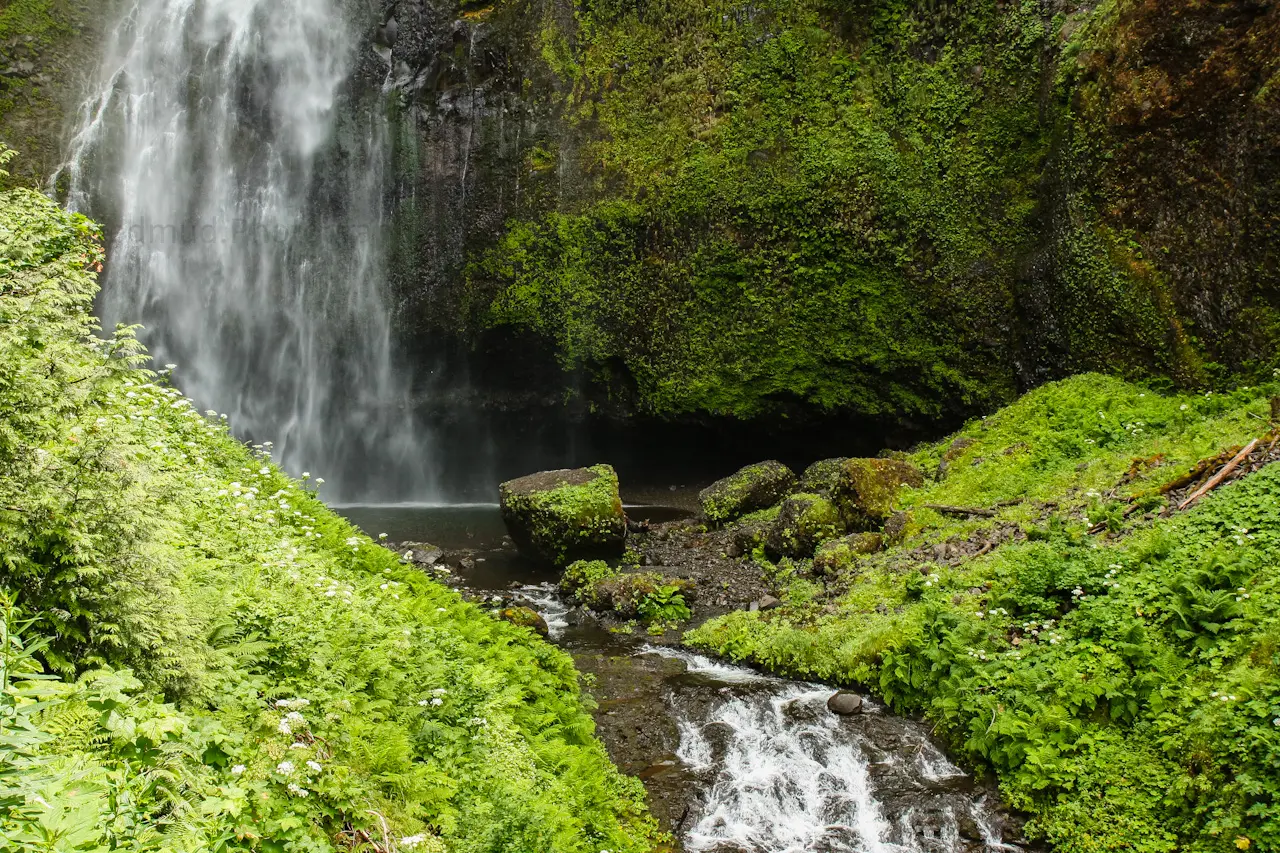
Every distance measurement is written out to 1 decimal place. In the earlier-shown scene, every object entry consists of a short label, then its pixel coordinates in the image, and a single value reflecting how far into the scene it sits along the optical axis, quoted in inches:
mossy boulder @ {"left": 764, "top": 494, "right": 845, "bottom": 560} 489.1
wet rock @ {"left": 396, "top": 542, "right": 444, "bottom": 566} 542.4
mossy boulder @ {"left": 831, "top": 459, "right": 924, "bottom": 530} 494.0
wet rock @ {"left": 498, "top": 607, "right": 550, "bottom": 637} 384.5
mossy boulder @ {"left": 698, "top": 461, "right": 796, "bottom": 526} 617.9
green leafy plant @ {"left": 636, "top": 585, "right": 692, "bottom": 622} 429.4
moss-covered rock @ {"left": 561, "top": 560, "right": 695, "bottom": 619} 435.8
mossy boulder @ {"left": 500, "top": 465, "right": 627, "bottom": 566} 541.3
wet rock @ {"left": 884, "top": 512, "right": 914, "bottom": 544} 441.7
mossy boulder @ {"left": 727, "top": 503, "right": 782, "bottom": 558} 520.7
